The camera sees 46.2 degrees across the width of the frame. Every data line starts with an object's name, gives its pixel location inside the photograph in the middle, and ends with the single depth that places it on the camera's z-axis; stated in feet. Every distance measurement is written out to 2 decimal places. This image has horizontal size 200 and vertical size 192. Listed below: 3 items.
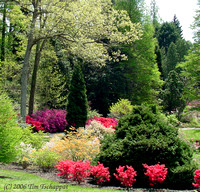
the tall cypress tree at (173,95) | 77.65
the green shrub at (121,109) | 58.57
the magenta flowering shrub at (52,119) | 53.83
